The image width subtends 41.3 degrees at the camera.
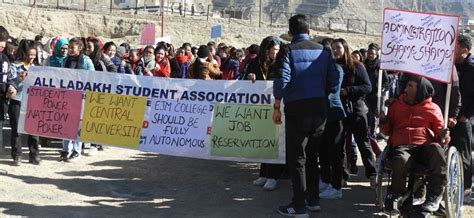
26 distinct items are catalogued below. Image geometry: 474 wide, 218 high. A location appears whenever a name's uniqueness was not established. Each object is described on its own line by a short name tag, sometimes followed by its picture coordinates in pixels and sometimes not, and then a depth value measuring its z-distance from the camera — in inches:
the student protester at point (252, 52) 392.5
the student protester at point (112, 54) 422.2
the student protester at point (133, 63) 440.1
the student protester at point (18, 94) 343.3
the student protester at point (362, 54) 458.5
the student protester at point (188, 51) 610.7
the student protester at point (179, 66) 467.8
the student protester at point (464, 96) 287.4
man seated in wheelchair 236.7
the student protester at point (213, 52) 545.2
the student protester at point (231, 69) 447.0
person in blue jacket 253.6
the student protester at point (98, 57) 374.6
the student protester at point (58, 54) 361.7
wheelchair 241.3
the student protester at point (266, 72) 309.4
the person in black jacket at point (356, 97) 302.0
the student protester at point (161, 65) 464.4
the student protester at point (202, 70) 347.6
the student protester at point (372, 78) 406.0
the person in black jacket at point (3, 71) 337.1
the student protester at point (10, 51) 372.5
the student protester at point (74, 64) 352.2
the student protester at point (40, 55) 434.5
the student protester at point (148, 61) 458.0
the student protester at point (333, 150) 286.0
